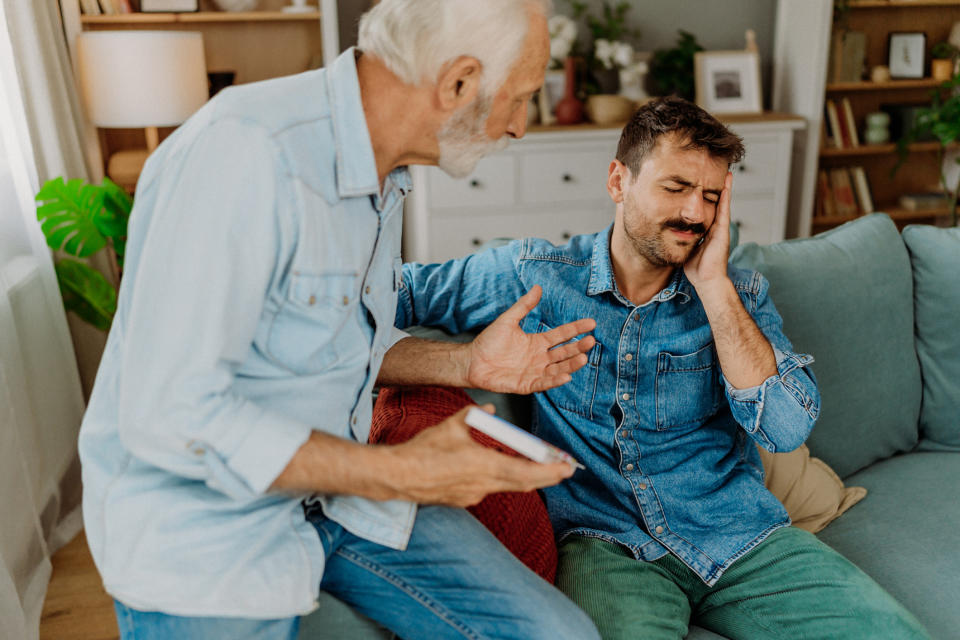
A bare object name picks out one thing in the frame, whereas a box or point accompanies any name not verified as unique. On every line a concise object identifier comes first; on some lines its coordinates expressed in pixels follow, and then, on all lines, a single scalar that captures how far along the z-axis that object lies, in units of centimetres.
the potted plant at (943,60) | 387
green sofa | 156
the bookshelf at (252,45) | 317
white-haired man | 87
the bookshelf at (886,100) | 389
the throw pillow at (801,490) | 158
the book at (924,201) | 404
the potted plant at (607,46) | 354
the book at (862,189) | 400
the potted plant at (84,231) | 215
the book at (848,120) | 389
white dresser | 329
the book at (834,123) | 387
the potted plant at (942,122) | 352
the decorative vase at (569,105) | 343
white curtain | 190
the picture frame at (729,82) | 365
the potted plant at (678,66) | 370
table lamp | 240
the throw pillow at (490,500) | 127
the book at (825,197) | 396
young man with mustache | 133
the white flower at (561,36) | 338
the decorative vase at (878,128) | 393
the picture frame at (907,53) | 392
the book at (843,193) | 399
